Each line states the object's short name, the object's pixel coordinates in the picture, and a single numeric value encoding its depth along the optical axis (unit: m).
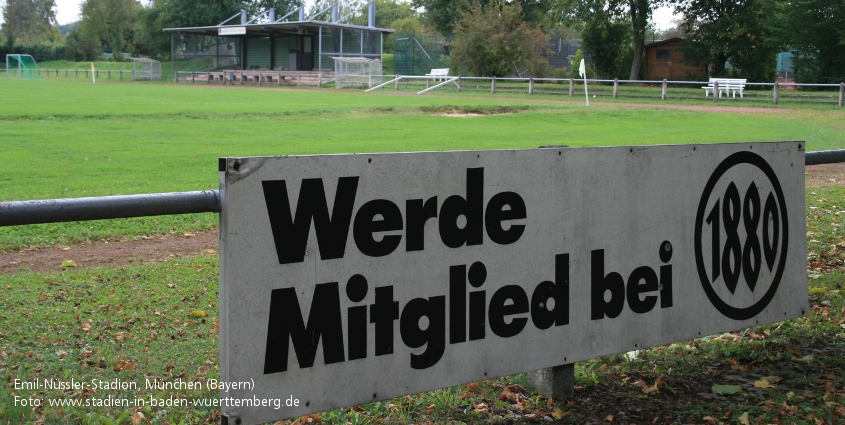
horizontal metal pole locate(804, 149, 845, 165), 5.02
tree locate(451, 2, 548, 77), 52.31
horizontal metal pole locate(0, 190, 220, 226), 2.95
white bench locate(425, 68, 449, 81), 54.75
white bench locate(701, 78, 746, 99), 38.53
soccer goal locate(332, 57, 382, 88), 52.95
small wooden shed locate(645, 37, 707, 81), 63.41
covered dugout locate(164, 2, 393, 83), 65.81
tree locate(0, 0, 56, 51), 125.69
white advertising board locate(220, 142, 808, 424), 3.13
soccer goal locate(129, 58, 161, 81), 70.94
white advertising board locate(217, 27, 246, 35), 69.50
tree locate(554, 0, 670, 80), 58.41
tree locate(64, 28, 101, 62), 102.75
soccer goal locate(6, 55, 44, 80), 76.38
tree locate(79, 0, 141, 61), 103.31
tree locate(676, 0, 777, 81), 55.81
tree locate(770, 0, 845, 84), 48.03
